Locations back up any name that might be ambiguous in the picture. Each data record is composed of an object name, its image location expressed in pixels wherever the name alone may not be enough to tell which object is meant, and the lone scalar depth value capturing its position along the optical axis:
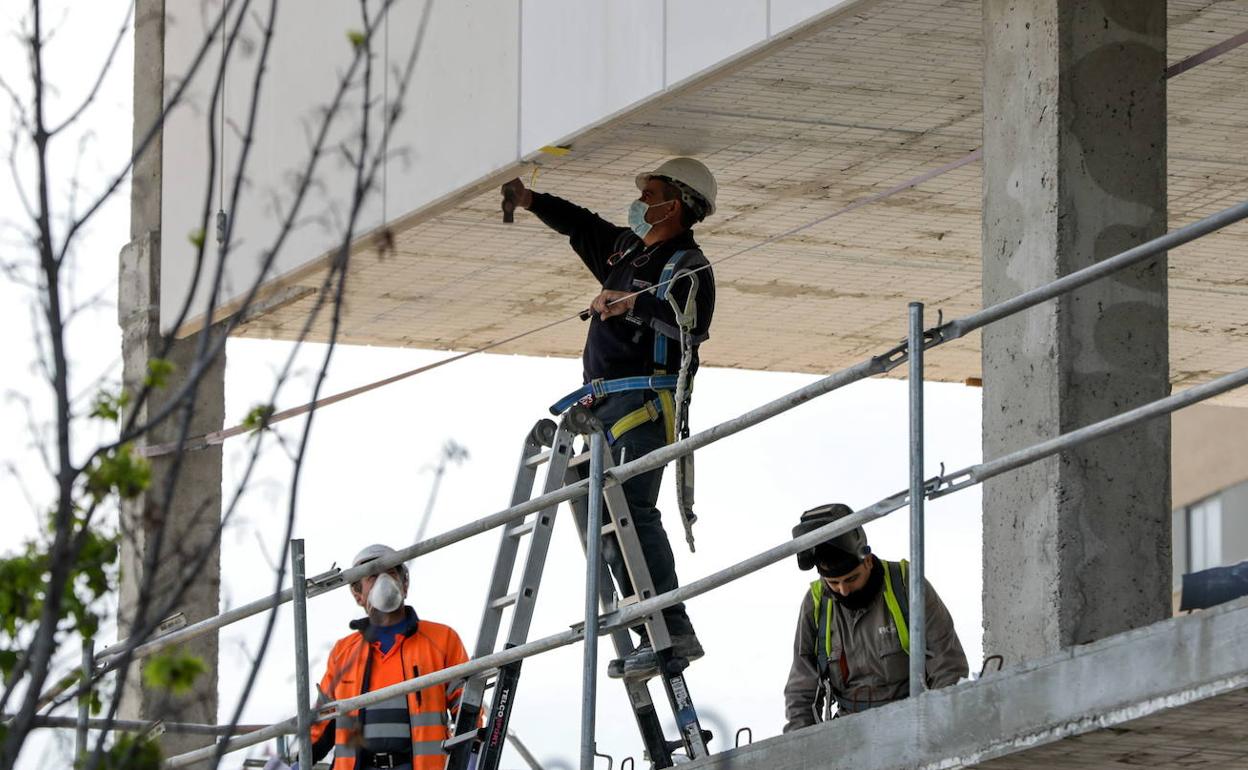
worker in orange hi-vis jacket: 19.22
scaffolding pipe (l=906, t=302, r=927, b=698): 13.35
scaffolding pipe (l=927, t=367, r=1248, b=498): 12.34
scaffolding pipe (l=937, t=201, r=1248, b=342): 12.58
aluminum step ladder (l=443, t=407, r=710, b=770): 17.16
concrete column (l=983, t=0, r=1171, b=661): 15.28
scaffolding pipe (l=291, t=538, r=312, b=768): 17.97
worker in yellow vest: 17.20
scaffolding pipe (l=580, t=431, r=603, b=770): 15.75
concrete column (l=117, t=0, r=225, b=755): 29.02
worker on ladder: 17.86
